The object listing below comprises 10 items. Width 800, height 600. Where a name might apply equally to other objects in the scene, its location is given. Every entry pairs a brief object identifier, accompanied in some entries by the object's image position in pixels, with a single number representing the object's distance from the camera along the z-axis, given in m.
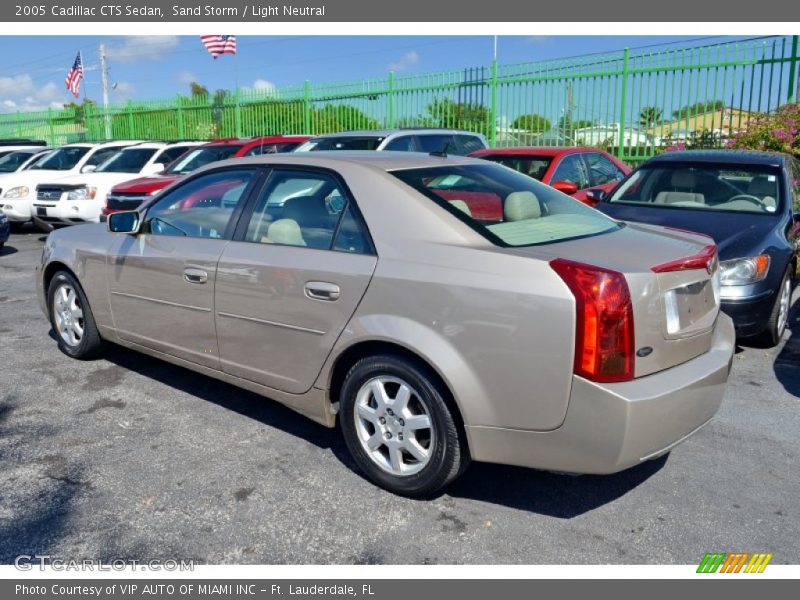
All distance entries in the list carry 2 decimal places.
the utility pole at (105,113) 26.00
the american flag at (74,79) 24.91
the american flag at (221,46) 20.66
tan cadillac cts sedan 3.02
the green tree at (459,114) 14.64
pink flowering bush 10.41
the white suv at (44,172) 13.54
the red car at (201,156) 11.16
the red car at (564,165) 8.72
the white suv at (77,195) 12.18
